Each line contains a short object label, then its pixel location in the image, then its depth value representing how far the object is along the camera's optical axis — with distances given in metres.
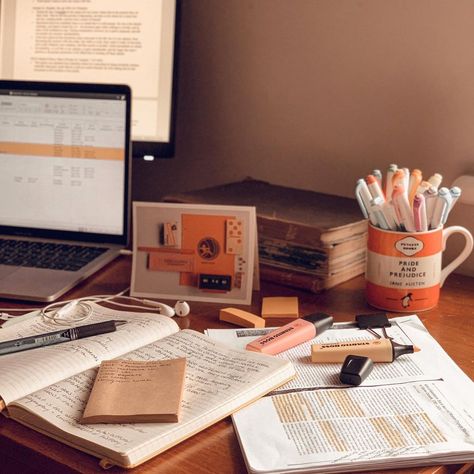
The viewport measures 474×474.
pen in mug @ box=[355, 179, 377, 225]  0.99
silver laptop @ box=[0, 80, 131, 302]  1.16
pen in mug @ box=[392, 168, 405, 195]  0.98
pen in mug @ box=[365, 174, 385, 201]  0.99
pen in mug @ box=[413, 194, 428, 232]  0.94
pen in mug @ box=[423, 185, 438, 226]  0.97
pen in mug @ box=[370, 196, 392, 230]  0.98
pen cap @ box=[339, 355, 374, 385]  0.76
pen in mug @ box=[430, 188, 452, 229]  0.96
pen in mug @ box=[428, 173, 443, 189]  1.00
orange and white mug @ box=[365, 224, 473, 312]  0.97
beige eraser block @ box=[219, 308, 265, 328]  0.92
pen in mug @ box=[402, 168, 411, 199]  0.98
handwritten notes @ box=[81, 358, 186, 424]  0.67
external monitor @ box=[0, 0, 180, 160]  1.32
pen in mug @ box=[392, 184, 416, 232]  0.96
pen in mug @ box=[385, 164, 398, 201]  1.01
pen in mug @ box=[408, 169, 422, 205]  1.00
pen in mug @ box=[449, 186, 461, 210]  0.96
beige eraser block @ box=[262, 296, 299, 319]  0.96
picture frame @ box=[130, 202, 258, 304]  1.02
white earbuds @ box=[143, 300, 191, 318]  0.96
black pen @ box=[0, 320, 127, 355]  0.83
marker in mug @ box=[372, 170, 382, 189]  1.03
